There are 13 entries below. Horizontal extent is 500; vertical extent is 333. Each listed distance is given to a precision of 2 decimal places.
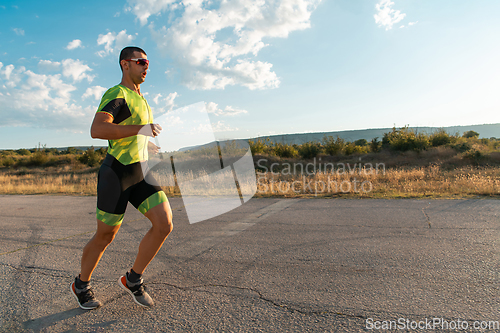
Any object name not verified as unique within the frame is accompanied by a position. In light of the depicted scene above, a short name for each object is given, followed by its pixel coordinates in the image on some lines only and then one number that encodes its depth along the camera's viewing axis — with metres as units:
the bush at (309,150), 32.84
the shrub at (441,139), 28.61
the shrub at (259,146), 33.08
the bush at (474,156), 22.03
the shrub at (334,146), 32.44
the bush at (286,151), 33.91
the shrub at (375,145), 32.25
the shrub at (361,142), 46.03
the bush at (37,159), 35.69
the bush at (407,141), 28.66
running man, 2.38
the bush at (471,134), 35.02
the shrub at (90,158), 33.75
